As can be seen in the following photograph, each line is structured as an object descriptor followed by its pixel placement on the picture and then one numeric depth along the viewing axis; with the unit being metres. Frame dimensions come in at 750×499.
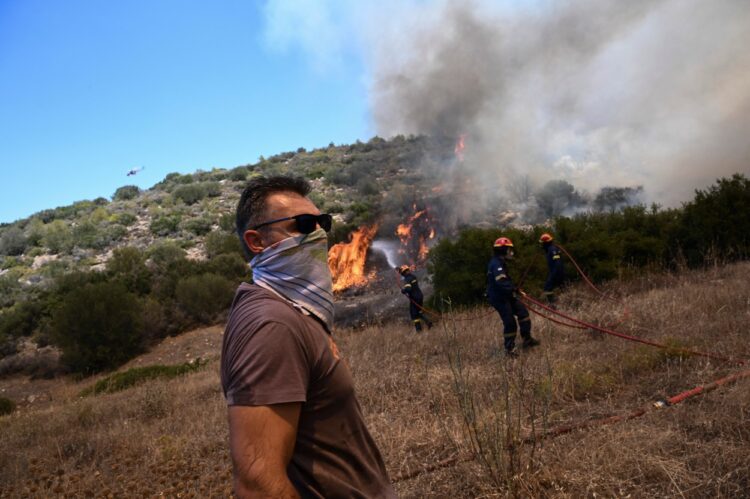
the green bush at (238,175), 54.02
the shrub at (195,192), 45.78
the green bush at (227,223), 33.94
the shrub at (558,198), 29.20
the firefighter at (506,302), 7.94
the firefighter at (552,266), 11.08
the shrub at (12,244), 37.47
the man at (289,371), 1.35
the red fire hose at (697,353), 5.29
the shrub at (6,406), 13.64
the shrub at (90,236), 35.38
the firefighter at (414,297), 12.16
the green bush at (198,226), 35.47
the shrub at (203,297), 22.03
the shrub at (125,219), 40.19
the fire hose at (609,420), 4.00
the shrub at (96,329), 18.47
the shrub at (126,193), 54.06
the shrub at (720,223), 13.10
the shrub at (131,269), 25.05
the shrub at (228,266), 25.28
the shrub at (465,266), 15.10
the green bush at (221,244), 28.36
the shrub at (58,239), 35.59
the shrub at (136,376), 13.02
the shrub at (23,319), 23.27
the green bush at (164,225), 36.76
